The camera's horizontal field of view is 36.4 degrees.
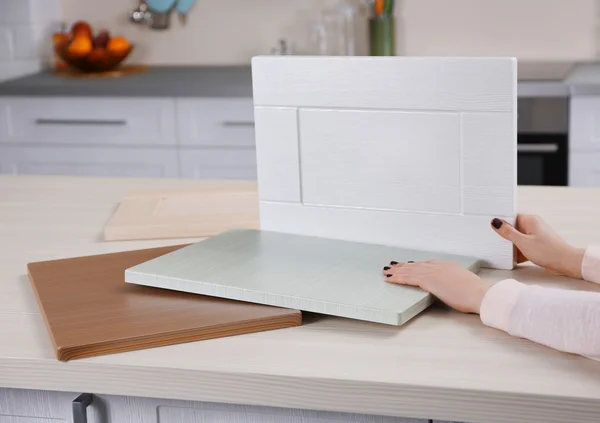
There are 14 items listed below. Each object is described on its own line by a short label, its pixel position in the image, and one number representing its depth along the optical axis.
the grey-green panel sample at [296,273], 1.08
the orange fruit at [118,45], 3.42
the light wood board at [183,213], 1.47
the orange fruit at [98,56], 3.37
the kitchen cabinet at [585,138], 2.81
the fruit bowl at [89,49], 3.38
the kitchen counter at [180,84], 2.85
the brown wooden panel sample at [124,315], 1.04
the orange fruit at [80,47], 3.37
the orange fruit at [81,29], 3.45
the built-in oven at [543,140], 2.84
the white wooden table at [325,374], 0.91
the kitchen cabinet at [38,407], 1.08
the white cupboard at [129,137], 3.09
